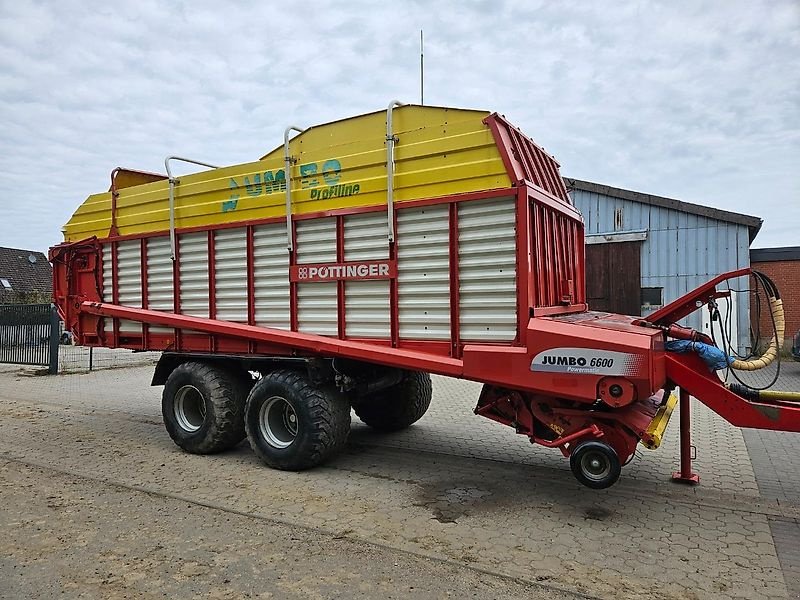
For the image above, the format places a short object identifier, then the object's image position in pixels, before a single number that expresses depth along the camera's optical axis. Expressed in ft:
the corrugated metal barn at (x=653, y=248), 47.67
